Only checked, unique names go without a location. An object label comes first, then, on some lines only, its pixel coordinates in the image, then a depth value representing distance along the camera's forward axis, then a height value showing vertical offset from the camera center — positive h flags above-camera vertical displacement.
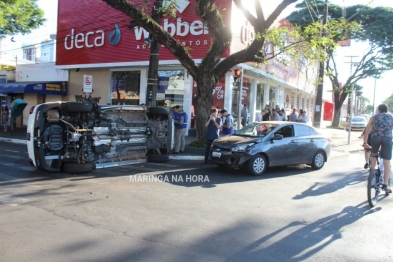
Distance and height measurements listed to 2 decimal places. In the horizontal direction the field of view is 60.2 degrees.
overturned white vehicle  8.12 -0.64
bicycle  6.15 -1.11
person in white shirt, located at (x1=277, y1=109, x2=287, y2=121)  17.05 +0.13
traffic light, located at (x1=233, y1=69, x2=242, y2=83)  13.72 +1.76
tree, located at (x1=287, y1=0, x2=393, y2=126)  27.47 +7.49
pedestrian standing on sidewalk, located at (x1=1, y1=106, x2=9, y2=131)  20.66 -0.71
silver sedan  9.01 -0.84
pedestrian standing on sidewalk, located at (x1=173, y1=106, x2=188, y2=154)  12.23 -0.58
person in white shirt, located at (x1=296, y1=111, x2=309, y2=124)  18.88 +0.02
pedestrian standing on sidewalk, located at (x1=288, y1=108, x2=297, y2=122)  18.58 +0.11
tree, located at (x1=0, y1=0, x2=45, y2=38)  20.73 +5.50
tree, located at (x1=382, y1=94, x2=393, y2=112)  100.04 +6.63
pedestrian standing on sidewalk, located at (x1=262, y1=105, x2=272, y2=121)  17.65 +0.15
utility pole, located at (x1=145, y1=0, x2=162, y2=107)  12.32 +1.65
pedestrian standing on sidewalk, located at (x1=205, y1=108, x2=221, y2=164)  10.64 -0.49
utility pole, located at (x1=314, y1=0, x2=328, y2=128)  21.28 +0.98
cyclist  6.23 -0.29
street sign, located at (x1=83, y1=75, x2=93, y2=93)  14.28 +1.06
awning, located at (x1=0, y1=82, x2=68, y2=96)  19.86 +1.14
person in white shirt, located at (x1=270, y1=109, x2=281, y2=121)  16.56 +0.06
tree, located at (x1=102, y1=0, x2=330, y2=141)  11.16 +2.53
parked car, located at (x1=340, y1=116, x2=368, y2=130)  35.59 -0.20
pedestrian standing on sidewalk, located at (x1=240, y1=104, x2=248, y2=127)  18.59 +0.00
